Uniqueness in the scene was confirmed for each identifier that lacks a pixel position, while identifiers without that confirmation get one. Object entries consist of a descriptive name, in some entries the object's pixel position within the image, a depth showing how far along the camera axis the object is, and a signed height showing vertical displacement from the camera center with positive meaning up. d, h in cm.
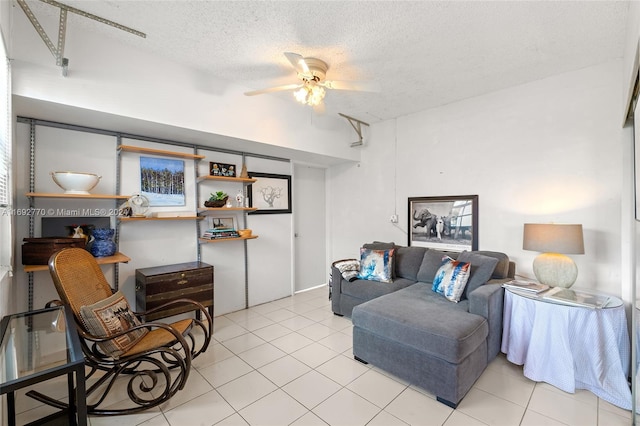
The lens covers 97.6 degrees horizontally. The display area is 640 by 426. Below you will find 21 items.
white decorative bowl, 239 +27
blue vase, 257 -29
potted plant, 340 +15
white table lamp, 245 -34
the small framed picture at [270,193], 410 +28
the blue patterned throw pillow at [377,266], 343 -68
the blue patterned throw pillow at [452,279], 266 -67
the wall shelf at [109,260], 222 -42
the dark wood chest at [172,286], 279 -78
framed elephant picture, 350 -15
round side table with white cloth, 204 -105
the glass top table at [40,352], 111 -68
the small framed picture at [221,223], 361 -14
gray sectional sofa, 199 -93
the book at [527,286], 244 -68
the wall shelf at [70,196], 225 +15
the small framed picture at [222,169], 354 +56
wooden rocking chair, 189 -90
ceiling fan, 241 +111
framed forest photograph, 307 +36
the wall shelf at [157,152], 282 +65
